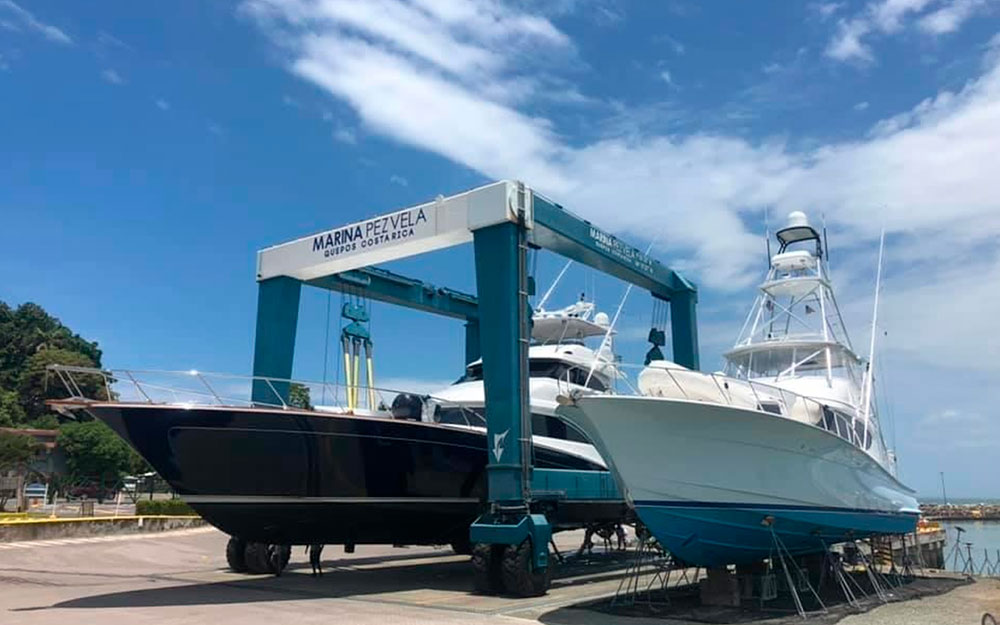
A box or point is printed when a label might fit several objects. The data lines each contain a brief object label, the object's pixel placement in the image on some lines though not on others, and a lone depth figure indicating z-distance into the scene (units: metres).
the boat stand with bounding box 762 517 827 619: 10.55
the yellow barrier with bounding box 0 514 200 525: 18.91
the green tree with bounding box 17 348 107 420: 51.47
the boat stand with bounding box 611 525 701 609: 11.75
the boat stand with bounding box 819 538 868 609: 12.12
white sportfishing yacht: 10.72
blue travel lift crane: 12.30
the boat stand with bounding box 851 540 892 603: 12.95
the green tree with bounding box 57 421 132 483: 39.91
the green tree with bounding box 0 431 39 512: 31.12
